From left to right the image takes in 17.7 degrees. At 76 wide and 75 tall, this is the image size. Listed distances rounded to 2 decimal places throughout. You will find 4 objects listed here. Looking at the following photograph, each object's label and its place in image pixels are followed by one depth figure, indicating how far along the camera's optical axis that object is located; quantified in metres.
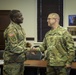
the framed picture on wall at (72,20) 8.41
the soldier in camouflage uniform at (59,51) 3.60
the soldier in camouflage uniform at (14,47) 3.48
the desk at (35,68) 4.51
